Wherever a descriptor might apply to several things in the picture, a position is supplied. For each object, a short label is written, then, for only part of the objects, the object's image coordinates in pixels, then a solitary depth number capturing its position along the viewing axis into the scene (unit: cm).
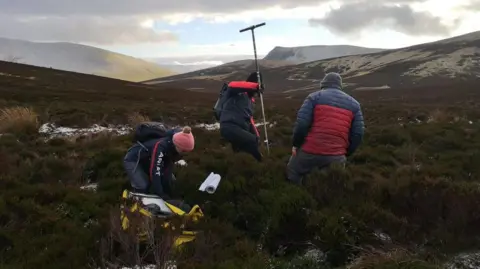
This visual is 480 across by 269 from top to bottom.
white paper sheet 629
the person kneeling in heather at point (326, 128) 664
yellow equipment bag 489
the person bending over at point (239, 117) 834
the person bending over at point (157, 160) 606
